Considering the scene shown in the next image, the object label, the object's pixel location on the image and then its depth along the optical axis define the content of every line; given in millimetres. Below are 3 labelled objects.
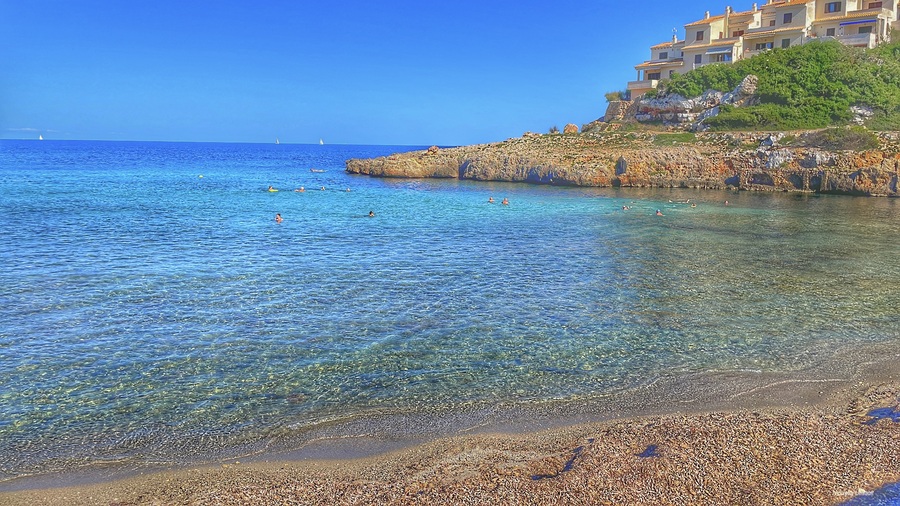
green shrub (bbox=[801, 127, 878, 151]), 51969
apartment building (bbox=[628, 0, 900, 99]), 69812
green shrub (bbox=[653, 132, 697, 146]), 61062
